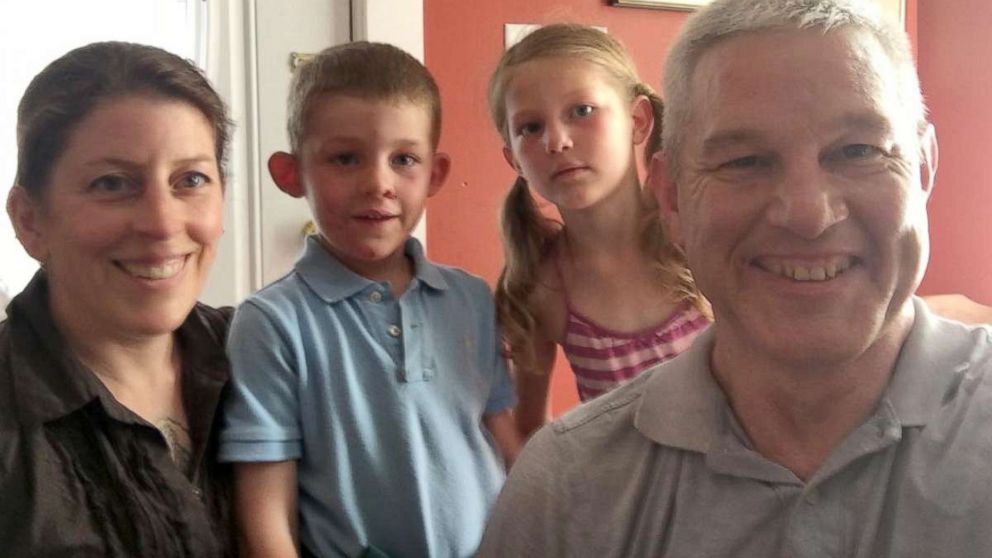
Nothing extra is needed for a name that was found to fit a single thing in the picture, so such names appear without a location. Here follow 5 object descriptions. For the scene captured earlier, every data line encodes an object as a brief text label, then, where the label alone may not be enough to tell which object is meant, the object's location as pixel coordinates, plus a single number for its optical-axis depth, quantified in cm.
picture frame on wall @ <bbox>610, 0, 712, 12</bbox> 247
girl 159
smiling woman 108
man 88
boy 131
